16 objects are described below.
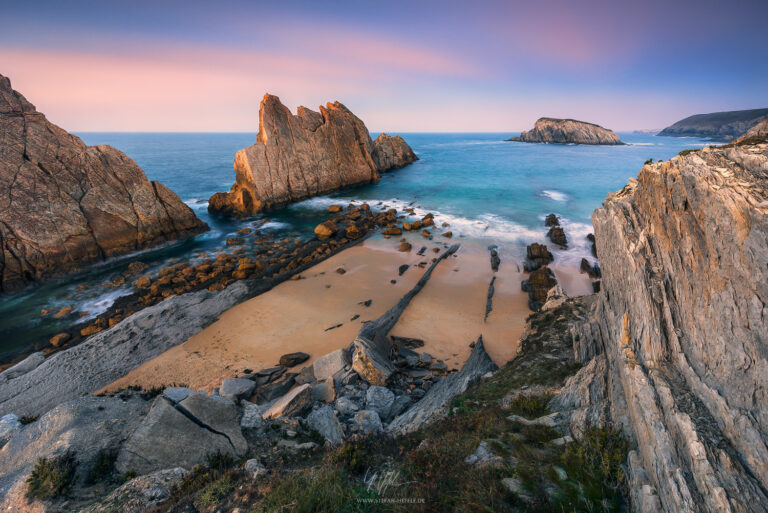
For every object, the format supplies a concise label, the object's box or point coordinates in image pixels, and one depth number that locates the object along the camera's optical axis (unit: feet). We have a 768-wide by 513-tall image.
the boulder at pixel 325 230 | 117.39
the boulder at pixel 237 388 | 42.58
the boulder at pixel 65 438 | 20.51
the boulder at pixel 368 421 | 33.06
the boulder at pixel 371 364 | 44.68
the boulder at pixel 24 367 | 47.16
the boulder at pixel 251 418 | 28.91
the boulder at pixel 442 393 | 32.73
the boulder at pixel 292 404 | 34.40
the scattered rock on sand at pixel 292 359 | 51.60
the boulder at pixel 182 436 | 23.53
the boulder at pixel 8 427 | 26.74
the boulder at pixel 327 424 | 29.70
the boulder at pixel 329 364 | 46.94
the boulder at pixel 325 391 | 40.91
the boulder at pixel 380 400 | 38.40
